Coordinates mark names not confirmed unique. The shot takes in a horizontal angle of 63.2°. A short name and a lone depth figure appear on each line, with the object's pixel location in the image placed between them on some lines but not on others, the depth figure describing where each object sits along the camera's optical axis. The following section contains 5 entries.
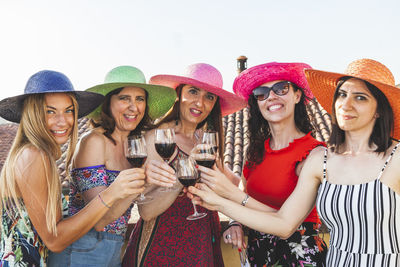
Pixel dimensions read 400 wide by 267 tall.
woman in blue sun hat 1.87
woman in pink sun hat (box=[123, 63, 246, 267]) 2.25
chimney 15.38
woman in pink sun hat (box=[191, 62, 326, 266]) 2.20
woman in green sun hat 2.14
